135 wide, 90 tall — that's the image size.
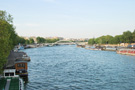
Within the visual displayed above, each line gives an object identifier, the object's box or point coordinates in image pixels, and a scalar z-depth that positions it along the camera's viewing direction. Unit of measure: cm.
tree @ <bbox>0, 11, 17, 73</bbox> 1913
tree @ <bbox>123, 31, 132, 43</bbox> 11722
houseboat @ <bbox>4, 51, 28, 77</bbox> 2793
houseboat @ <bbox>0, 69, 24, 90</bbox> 1788
